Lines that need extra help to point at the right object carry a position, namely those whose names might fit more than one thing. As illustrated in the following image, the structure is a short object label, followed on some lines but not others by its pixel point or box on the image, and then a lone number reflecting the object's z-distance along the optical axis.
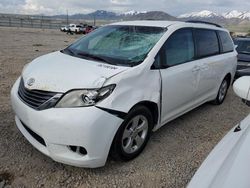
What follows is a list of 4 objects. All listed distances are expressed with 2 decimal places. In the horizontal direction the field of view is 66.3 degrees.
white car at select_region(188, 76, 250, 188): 1.01
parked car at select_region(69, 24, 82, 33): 30.70
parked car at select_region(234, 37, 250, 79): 5.15
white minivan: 1.89
